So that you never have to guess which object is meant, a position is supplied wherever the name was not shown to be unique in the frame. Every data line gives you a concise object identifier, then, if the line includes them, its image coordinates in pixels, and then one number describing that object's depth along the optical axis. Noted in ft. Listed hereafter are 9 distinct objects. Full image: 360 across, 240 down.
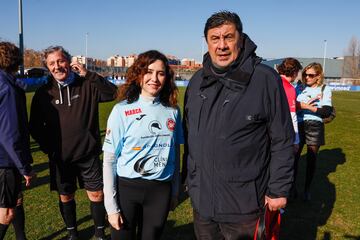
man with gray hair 11.34
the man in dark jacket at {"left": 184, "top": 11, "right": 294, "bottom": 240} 7.24
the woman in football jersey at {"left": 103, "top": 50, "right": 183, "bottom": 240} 8.46
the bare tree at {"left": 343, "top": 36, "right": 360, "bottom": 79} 242.37
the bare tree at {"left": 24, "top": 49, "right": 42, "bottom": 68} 236.63
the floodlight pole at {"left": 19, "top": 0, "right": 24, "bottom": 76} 56.59
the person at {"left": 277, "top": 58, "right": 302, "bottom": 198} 14.21
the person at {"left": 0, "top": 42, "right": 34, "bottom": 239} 9.38
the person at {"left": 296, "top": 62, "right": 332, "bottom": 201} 16.21
